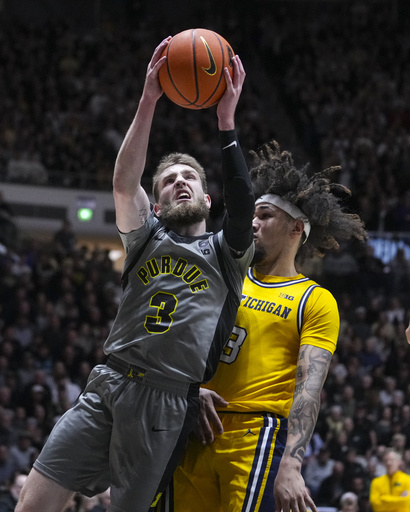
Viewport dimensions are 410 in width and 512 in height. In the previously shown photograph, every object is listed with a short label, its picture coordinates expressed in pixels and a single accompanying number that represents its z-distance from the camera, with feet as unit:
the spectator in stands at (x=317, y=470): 33.55
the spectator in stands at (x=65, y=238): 45.73
